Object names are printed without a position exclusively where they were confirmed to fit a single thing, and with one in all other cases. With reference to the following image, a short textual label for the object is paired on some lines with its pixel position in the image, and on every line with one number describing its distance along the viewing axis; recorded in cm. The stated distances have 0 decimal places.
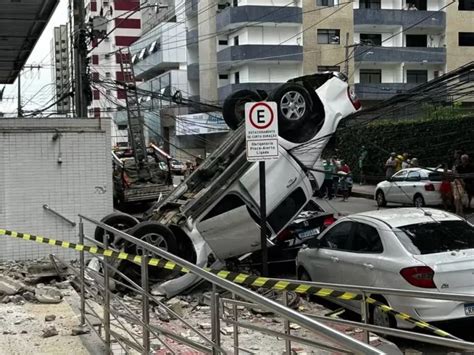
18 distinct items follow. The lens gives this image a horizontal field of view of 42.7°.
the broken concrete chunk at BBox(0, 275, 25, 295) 738
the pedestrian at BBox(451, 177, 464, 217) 1719
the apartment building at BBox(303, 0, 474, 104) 4862
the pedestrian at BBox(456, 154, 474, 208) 1645
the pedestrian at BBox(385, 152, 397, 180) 2533
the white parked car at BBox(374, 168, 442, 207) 2041
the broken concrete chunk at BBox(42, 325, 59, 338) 567
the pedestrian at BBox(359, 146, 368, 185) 3010
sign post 815
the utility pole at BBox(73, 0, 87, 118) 1547
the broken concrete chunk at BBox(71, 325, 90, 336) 570
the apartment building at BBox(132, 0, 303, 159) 4778
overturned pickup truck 953
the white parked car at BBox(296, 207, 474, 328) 658
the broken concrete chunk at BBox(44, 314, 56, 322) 627
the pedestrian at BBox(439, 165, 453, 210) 1828
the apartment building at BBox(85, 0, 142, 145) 7462
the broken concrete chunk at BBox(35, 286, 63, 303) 716
